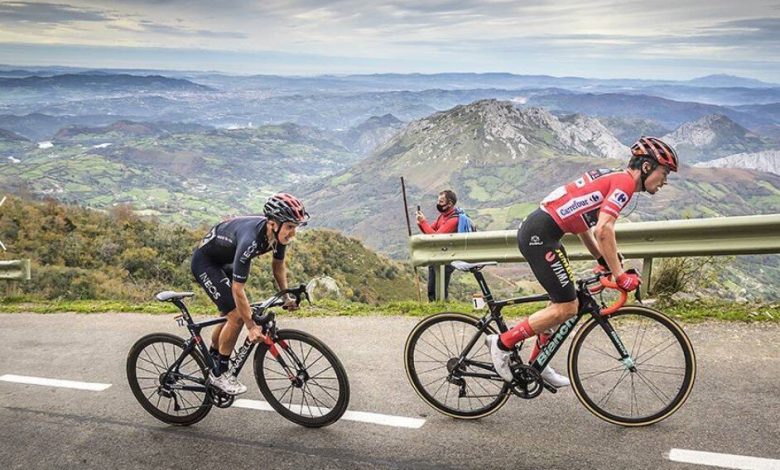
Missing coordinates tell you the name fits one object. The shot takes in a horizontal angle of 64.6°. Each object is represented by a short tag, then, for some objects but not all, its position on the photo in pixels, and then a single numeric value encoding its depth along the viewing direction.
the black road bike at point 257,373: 4.86
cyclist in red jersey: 4.31
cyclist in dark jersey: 4.59
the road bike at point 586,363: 4.63
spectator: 8.98
